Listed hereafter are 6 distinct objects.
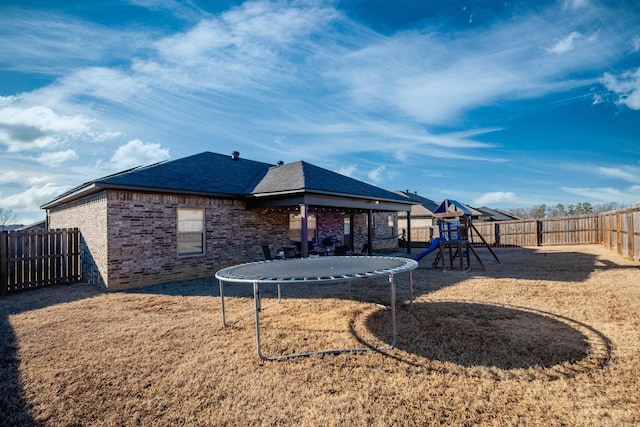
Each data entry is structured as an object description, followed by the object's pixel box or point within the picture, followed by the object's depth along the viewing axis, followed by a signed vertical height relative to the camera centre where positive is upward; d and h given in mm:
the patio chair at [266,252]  10895 -1200
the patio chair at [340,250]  12297 -1295
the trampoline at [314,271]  3836 -861
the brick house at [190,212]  8328 +230
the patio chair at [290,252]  11756 -1300
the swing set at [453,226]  10461 -316
